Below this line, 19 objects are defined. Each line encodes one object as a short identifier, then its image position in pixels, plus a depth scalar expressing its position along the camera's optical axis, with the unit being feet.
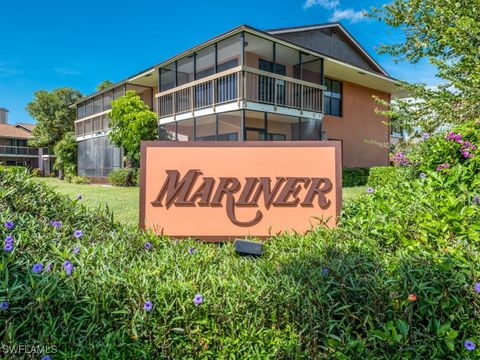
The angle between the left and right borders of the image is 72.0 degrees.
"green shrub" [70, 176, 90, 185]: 73.20
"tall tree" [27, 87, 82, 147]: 115.44
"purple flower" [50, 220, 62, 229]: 10.03
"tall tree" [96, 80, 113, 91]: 107.14
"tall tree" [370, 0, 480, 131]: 18.98
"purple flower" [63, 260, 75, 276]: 7.04
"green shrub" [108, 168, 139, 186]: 57.26
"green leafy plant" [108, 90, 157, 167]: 55.01
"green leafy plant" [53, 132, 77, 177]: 90.12
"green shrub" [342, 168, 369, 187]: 49.73
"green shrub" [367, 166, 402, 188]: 44.68
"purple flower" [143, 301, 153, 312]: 6.29
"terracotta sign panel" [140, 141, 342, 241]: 12.08
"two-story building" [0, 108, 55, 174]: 149.59
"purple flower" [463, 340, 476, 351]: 6.10
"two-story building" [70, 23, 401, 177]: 45.44
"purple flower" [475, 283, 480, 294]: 6.58
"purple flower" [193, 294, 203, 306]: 6.43
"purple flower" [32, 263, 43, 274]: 6.96
